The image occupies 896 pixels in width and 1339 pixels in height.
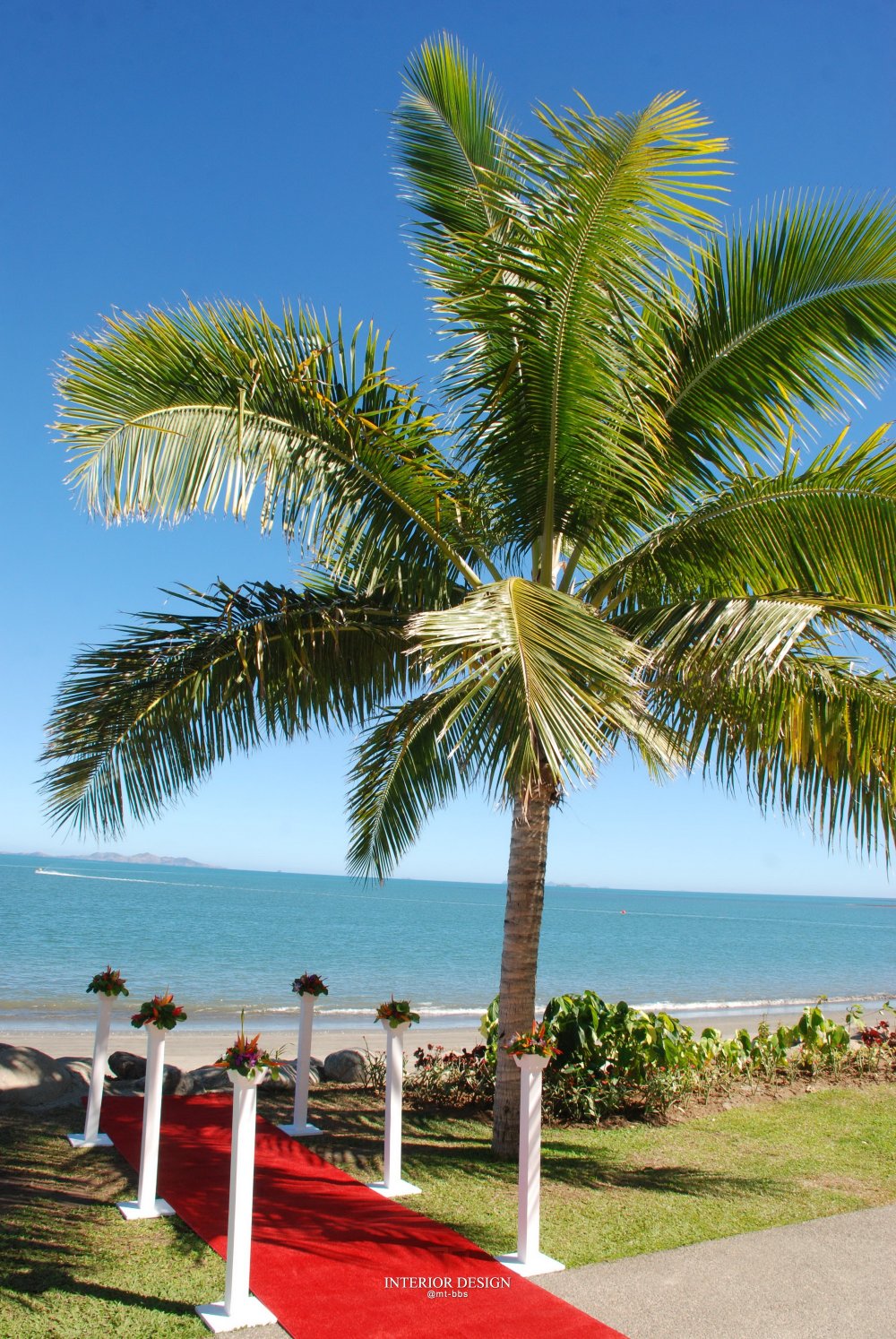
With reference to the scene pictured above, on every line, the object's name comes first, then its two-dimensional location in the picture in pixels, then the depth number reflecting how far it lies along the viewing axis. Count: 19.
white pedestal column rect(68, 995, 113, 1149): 6.97
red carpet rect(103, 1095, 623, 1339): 4.34
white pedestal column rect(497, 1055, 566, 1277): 5.00
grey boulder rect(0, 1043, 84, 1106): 8.05
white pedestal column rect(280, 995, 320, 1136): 7.54
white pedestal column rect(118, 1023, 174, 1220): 5.59
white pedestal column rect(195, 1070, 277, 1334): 4.29
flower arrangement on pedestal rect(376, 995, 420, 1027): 6.57
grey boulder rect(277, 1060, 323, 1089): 9.27
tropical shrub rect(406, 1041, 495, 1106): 8.99
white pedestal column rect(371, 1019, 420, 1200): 6.18
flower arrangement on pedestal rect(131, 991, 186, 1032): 5.93
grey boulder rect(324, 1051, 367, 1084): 9.90
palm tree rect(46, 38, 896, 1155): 5.61
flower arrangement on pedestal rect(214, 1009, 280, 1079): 4.79
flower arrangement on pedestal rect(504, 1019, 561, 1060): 5.42
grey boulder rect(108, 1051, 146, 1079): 9.52
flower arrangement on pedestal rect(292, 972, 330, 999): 7.69
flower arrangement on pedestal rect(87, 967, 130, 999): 7.00
